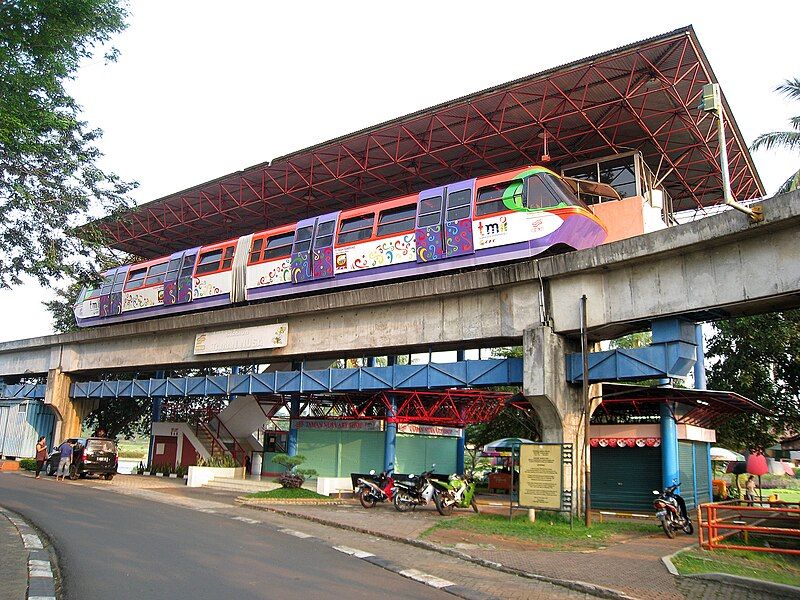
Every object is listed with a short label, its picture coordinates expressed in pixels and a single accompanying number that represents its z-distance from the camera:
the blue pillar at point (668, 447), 17.80
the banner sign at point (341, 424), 23.28
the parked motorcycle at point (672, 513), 13.85
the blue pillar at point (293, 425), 24.86
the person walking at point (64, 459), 24.38
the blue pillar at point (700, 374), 22.84
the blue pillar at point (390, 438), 21.95
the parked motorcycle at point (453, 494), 16.86
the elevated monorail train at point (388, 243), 15.87
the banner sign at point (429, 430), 23.45
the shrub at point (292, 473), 20.30
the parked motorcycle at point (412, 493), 17.33
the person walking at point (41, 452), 25.85
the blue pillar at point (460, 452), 26.75
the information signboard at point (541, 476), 14.00
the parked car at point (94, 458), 24.33
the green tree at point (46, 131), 11.18
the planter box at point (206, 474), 24.64
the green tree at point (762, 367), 26.03
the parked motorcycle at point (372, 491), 18.14
